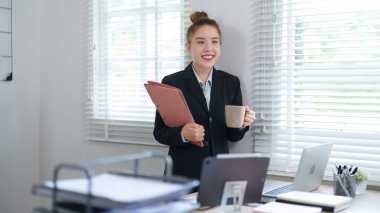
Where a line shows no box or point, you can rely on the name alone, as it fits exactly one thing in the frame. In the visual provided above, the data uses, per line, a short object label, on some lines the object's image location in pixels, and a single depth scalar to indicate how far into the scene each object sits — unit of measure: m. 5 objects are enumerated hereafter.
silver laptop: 2.22
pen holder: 2.34
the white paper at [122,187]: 1.26
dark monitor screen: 1.73
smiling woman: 2.80
